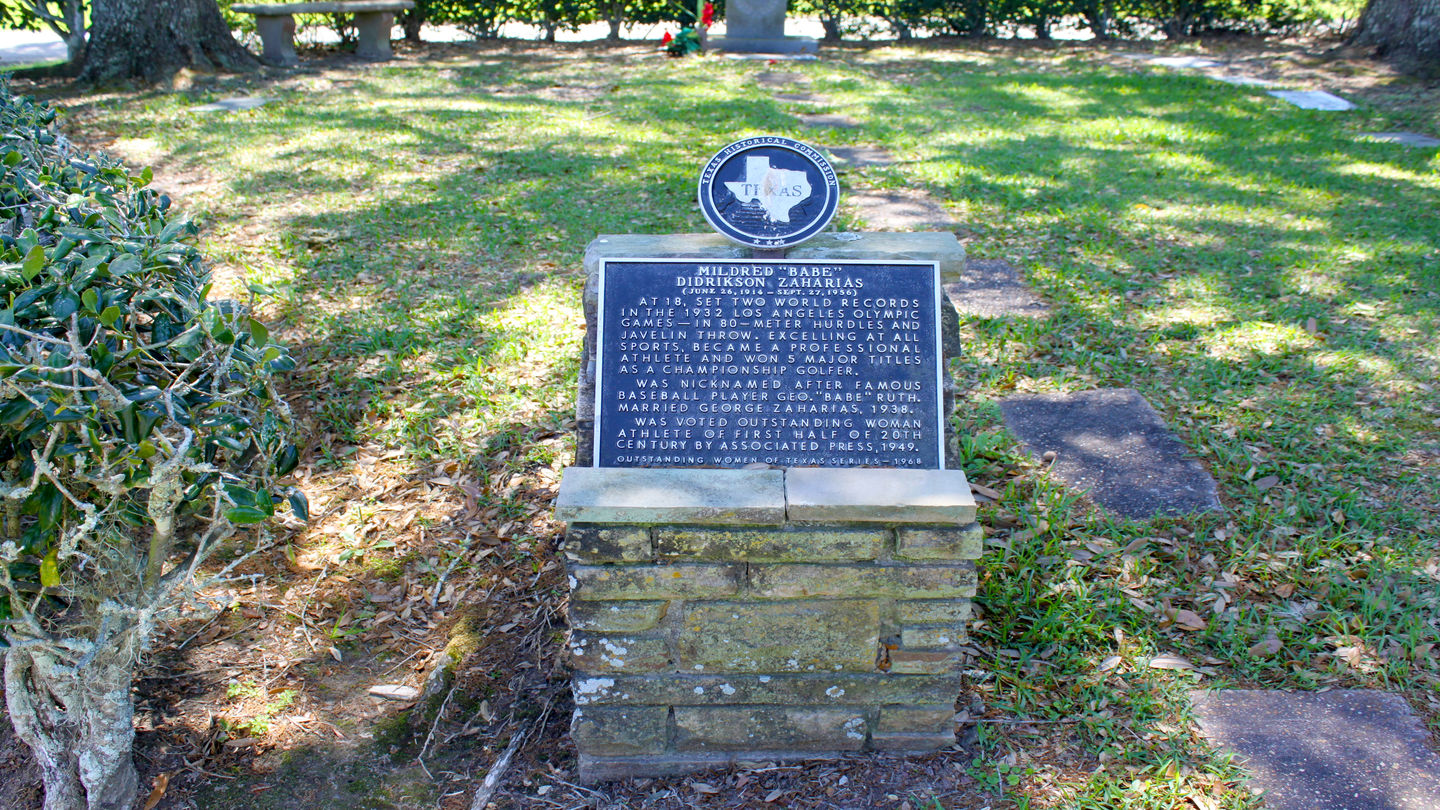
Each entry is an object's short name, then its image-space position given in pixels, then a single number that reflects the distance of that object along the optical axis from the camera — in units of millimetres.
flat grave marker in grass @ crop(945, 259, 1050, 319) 5000
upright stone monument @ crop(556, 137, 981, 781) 2232
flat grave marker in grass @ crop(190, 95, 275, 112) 9086
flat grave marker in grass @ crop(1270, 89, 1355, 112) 9367
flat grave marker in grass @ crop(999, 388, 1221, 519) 3465
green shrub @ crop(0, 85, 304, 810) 1870
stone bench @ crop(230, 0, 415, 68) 11492
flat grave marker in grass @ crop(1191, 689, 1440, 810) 2303
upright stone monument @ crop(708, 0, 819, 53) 13539
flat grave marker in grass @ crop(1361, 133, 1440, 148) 7770
